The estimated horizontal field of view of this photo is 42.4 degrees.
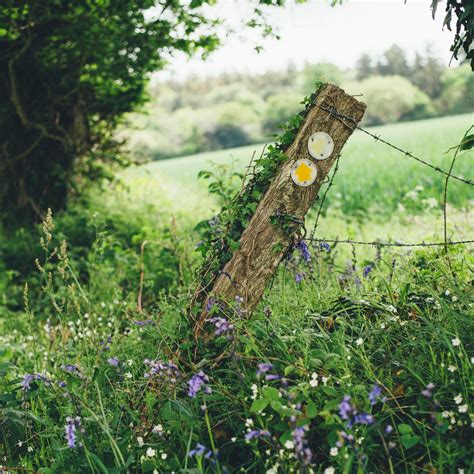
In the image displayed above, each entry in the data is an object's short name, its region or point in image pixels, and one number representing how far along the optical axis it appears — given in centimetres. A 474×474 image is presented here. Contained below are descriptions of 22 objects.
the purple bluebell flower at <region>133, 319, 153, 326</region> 356
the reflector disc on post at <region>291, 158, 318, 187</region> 330
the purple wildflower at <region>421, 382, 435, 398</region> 229
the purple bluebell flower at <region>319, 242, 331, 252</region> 380
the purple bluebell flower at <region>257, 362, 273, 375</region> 236
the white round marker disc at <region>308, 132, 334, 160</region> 331
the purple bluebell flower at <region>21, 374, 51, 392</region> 308
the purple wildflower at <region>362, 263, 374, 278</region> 405
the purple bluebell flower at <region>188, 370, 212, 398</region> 248
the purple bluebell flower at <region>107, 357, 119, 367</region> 316
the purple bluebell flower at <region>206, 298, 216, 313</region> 321
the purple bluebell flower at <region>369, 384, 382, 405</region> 221
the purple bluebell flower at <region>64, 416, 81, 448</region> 253
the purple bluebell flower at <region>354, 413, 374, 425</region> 208
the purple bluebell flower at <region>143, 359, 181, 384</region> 278
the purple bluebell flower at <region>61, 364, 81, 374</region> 318
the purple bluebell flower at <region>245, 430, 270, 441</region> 221
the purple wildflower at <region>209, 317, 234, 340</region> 255
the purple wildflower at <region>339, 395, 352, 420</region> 205
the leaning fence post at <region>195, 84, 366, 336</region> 331
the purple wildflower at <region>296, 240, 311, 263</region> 342
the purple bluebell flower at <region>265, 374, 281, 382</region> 233
